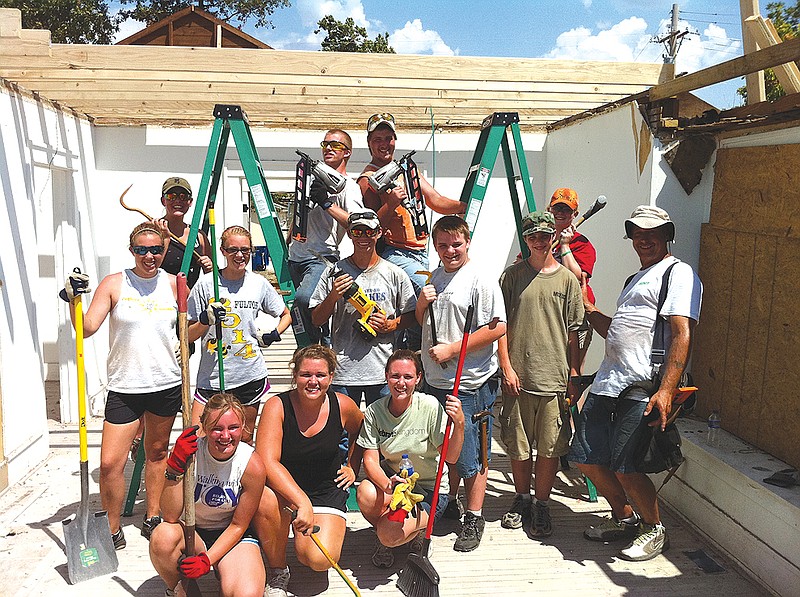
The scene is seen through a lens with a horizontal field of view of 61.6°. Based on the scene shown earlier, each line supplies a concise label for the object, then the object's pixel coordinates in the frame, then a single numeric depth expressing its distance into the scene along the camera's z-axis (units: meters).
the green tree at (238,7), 22.16
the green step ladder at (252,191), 3.60
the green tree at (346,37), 22.98
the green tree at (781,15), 13.56
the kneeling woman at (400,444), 2.91
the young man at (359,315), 3.28
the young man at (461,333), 3.18
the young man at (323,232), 3.44
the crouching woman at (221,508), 2.54
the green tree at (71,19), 18.97
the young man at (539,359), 3.34
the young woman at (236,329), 3.25
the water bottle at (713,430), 3.46
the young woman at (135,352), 3.11
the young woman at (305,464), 2.76
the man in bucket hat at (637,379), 2.89
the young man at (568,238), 3.68
